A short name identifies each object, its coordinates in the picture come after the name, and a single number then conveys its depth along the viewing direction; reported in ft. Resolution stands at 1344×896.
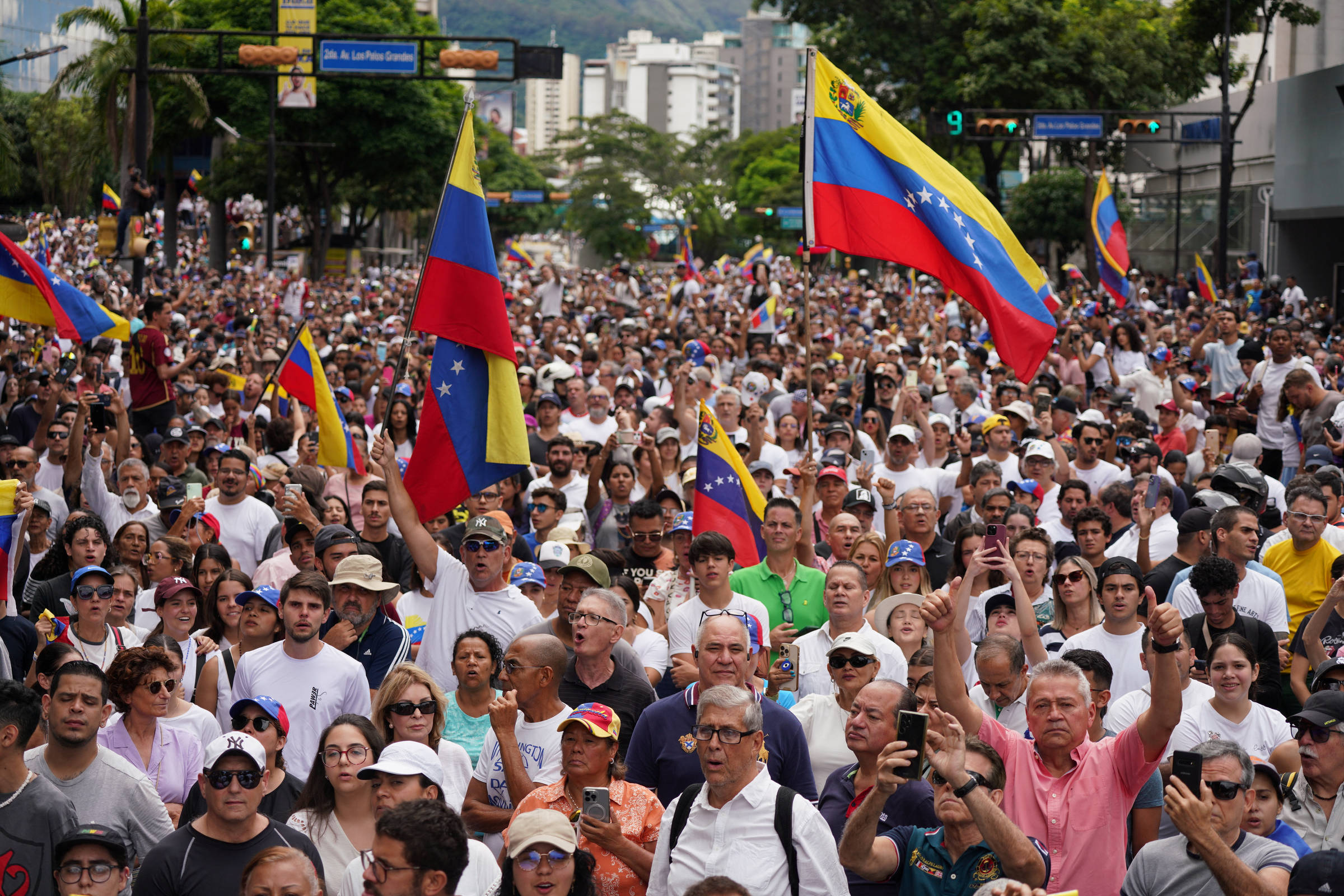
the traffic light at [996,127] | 109.70
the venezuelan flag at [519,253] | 118.21
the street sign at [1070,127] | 109.19
